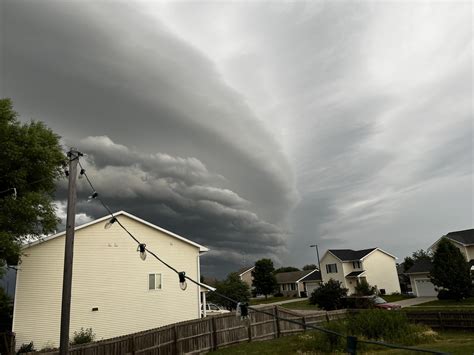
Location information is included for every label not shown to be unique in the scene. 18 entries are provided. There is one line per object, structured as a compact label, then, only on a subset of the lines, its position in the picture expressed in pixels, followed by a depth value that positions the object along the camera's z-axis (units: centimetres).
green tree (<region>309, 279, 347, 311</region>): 3125
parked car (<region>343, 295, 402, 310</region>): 3050
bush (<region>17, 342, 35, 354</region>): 1832
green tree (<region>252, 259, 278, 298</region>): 7306
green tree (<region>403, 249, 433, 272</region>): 6626
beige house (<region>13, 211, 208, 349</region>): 1953
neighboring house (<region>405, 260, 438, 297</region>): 4409
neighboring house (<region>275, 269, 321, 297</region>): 6656
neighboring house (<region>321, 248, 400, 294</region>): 5366
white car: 3631
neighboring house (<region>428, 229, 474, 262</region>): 4322
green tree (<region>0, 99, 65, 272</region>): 1723
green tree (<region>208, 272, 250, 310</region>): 5209
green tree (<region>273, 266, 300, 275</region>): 11038
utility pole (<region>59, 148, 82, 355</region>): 748
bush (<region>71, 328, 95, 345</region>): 1900
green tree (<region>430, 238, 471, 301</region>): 3456
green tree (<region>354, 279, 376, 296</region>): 4552
